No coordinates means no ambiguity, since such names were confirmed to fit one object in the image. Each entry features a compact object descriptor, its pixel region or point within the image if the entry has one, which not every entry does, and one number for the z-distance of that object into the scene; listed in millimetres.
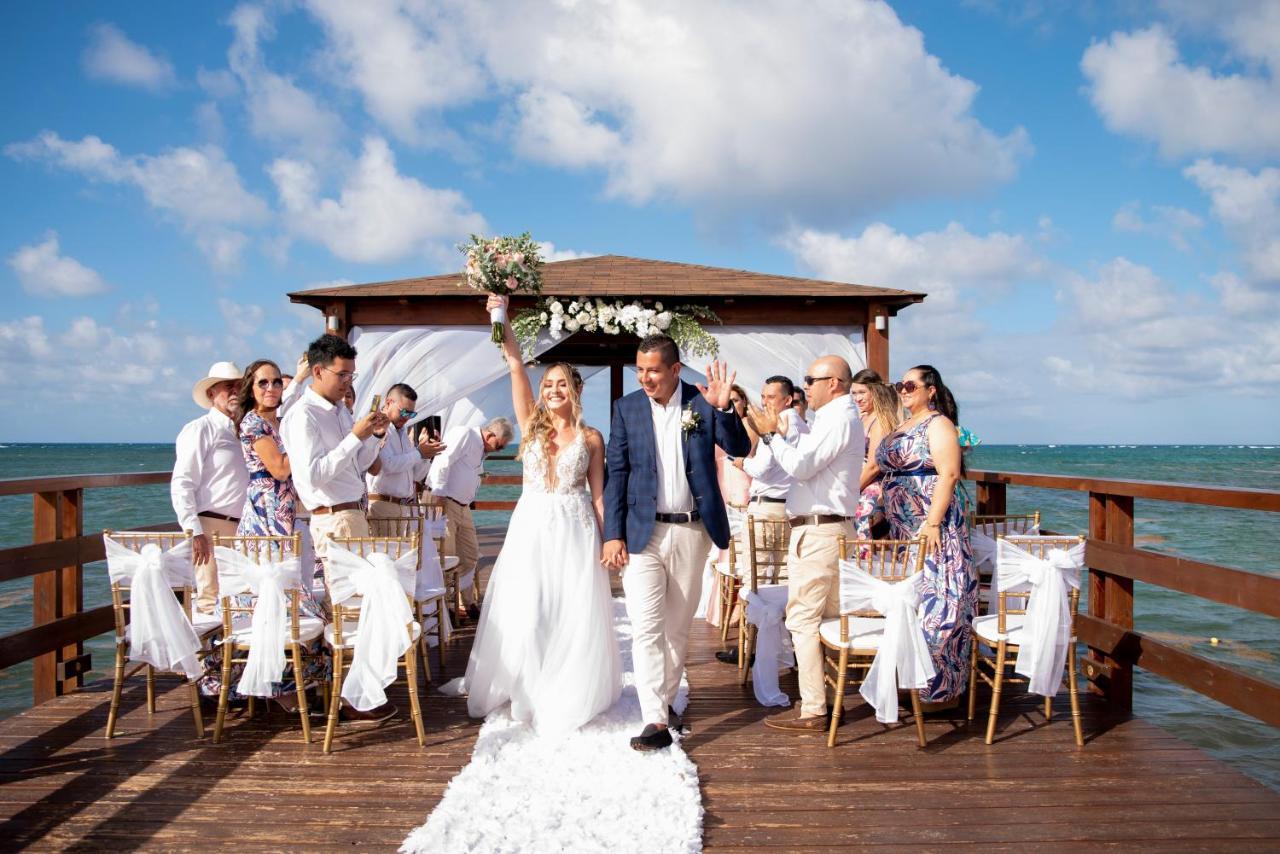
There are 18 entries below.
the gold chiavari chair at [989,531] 5148
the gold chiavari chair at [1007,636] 3736
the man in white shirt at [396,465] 5586
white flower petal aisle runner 2721
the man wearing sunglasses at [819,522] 3859
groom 3701
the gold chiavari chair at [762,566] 4691
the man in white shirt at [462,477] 6262
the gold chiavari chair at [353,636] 3670
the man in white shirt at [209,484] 4355
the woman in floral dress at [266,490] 4117
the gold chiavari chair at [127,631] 3791
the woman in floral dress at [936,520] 3949
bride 3912
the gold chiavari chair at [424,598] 4680
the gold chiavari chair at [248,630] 3709
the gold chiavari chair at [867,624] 3664
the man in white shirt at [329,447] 3979
